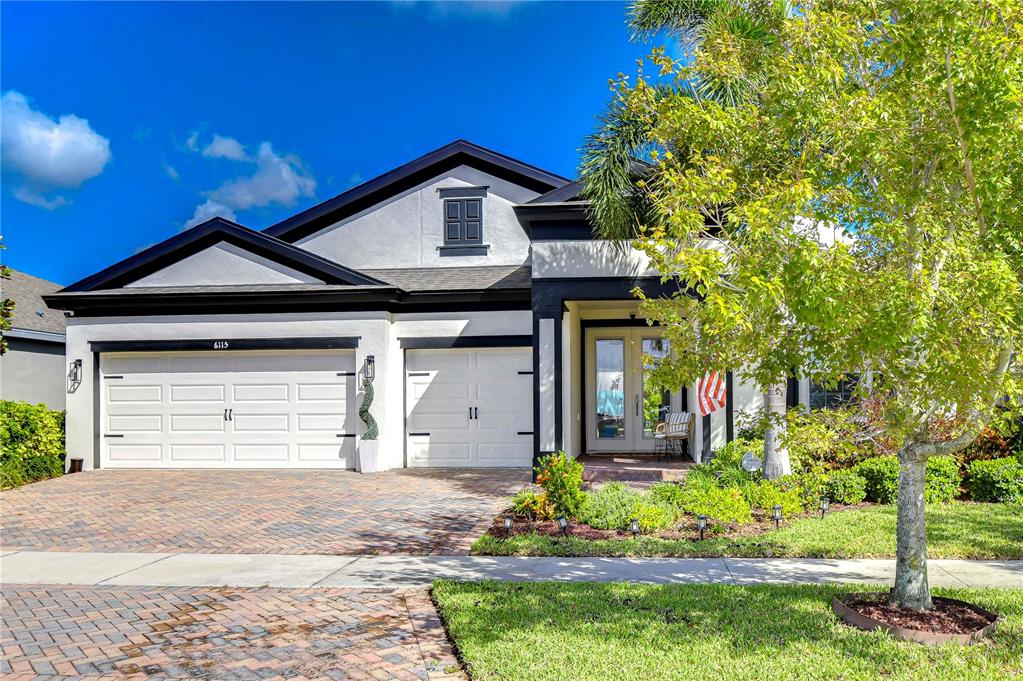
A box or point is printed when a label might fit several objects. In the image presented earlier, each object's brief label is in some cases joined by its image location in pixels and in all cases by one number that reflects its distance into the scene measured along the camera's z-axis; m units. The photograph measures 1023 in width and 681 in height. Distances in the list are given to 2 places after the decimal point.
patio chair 15.20
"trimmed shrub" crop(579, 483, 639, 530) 9.43
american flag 13.76
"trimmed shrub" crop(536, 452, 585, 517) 9.97
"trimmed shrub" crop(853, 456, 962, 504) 10.89
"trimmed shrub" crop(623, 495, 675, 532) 9.18
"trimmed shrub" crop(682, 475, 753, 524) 9.38
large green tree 4.83
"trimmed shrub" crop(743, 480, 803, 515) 9.93
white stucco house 16.20
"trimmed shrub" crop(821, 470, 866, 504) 10.95
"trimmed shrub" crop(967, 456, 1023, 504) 10.89
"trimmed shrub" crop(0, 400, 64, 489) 14.66
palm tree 11.44
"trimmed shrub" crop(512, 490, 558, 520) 9.93
